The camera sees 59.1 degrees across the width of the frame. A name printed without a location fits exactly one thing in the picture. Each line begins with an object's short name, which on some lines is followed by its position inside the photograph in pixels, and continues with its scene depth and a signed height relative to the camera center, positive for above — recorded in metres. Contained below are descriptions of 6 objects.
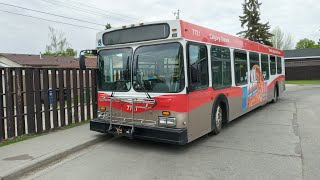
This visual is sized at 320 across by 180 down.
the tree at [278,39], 66.38 +9.62
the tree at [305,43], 80.73 +10.83
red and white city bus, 5.86 +0.03
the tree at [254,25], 39.97 +7.96
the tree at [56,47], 55.16 +7.49
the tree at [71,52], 65.51 +8.07
